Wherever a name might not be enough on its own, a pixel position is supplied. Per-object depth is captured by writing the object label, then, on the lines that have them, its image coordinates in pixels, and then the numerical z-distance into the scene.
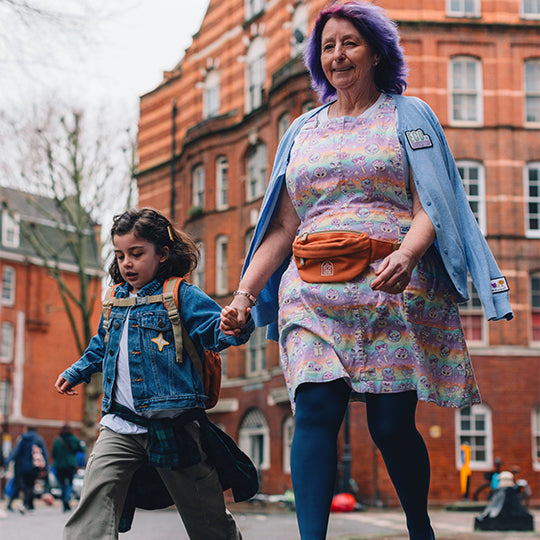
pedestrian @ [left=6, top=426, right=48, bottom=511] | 21.86
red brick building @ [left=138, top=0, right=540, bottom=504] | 29.86
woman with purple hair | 3.80
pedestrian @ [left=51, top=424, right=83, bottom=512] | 21.43
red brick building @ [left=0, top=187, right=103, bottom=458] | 60.91
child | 4.38
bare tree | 28.83
